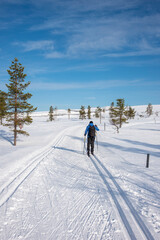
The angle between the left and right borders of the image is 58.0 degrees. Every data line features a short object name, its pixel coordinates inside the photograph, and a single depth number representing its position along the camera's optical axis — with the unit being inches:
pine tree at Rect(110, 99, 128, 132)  1402.6
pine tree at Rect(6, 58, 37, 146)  734.1
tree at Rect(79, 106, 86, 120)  3501.5
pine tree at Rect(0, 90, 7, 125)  733.2
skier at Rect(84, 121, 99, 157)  398.0
